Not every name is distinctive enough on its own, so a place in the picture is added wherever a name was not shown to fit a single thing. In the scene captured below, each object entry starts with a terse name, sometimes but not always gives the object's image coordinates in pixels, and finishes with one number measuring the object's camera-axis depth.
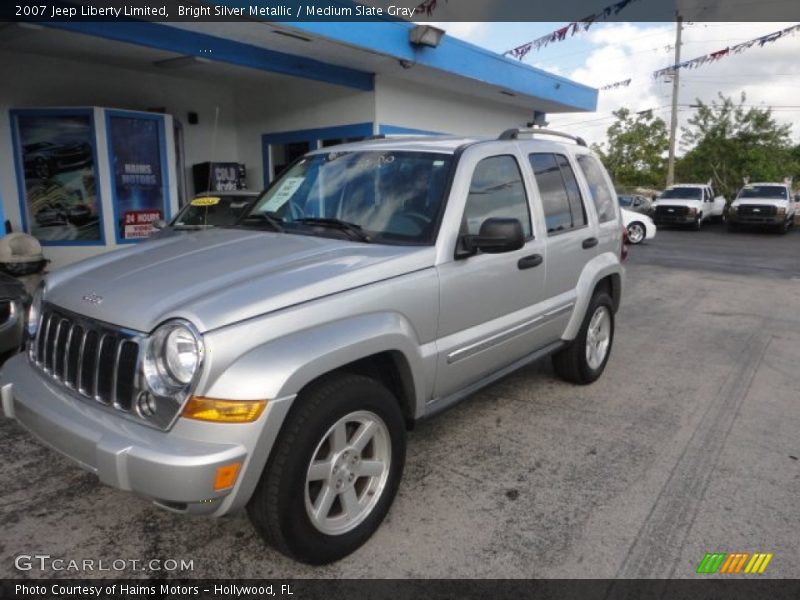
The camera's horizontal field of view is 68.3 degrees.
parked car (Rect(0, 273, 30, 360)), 4.05
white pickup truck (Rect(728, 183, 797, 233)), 23.31
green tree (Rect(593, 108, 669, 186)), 43.50
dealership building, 8.60
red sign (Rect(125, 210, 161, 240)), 10.14
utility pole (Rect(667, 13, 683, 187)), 31.88
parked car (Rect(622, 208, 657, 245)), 18.97
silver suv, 2.22
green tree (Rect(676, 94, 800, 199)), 32.06
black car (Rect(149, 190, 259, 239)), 7.59
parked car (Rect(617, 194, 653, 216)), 24.62
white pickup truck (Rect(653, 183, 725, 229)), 24.33
